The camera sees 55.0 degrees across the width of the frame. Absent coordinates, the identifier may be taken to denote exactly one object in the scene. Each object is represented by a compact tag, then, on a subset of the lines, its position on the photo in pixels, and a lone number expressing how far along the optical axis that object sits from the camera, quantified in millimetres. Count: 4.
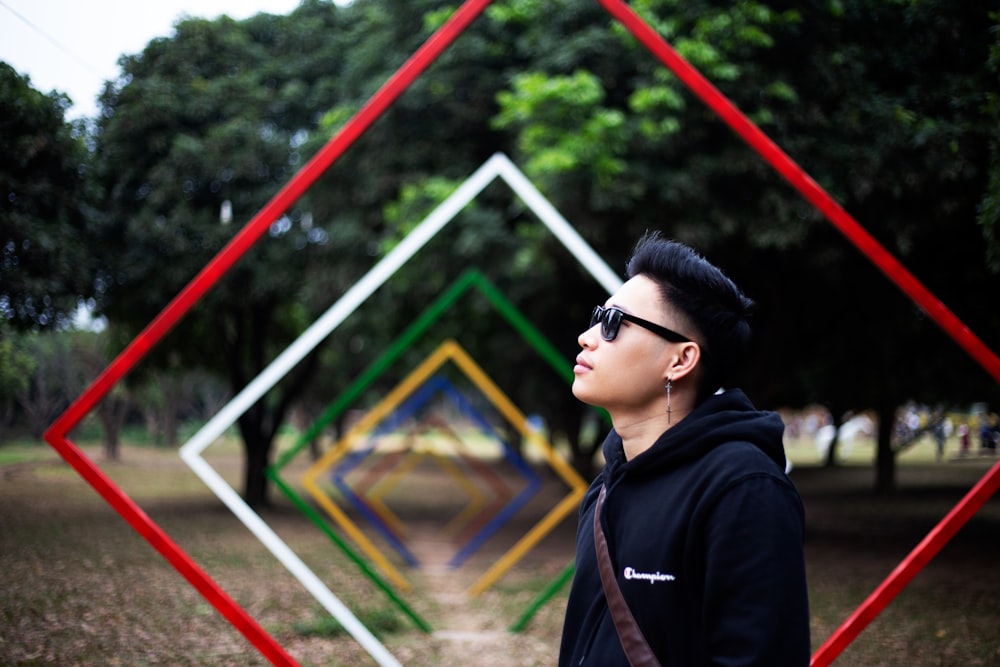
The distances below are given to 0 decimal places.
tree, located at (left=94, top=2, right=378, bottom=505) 6809
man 1923
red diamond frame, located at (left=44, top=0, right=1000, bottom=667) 3857
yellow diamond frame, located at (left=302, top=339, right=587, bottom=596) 10547
